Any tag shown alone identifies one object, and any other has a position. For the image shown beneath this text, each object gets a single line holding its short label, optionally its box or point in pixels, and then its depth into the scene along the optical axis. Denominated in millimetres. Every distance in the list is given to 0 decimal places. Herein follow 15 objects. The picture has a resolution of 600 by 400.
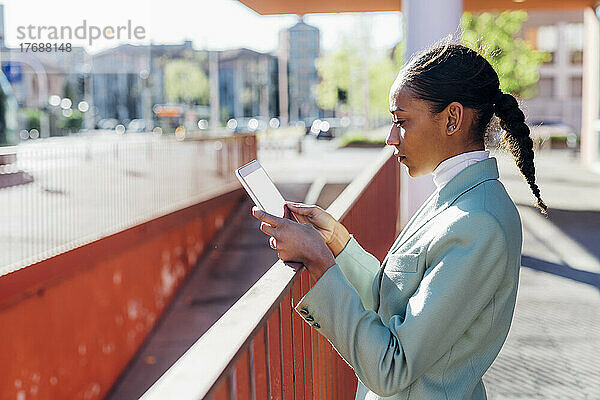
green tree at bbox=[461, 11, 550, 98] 37125
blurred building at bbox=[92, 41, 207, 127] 94938
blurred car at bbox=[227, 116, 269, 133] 74000
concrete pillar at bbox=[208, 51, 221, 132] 55875
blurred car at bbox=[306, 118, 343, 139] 49172
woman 1598
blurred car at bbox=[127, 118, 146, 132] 70350
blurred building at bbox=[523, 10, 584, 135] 58969
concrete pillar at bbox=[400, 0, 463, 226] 8500
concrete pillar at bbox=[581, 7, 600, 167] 20906
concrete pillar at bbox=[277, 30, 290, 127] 70362
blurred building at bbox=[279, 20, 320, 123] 153525
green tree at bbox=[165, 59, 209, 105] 94750
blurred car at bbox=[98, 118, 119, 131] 77438
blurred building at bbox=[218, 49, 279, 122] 116000
